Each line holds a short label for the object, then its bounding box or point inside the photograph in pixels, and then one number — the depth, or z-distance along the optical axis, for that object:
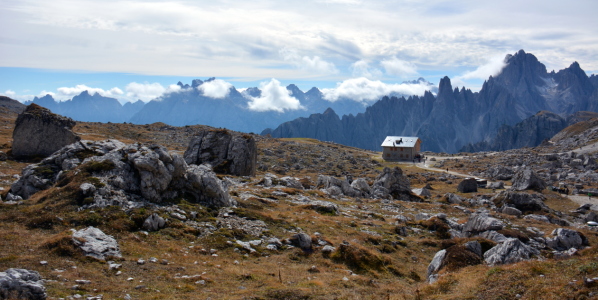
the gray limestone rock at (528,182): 59.59
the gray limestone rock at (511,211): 41.47
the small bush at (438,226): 31.33
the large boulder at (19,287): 11.30
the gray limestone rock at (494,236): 25.01
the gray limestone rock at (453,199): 51.78
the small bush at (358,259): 21.38
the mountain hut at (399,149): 128.75
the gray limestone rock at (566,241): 26.78
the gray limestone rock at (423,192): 58.90
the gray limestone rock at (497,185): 67.48
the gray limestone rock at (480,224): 27.92
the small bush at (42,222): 19.27
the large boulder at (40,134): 48.50
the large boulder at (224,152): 56.21
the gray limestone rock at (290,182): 49.89
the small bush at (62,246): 15.96
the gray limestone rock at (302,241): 23.30
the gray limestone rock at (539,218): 38.31
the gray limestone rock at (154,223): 21.41
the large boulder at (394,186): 54.85
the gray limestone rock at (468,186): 64.12
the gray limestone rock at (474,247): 21.09
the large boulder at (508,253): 19.47
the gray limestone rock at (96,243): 16.59
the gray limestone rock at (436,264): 19.55
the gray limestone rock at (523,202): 43.86
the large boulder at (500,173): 79.89
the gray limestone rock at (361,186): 54.12
